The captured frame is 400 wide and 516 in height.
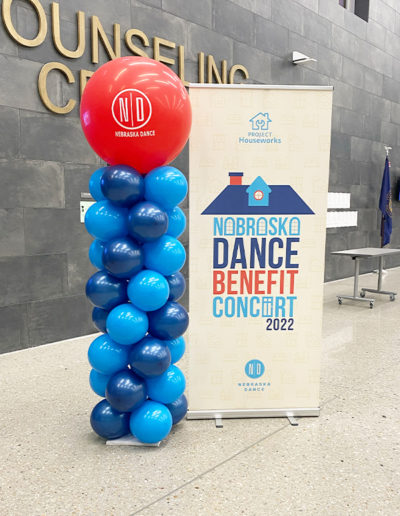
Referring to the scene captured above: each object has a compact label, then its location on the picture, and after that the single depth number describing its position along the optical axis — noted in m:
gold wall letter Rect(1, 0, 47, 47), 3.55
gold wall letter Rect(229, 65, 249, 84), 5.46
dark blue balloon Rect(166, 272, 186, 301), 2.42
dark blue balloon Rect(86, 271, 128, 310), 2.29
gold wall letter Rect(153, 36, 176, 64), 4.63
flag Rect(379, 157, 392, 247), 8.18
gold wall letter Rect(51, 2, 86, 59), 3.85
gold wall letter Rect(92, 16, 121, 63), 4.13
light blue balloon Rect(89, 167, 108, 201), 2.38
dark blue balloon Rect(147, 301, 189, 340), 2.32
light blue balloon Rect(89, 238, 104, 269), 2.40
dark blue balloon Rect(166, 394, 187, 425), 2.50
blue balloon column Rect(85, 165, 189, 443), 2.22
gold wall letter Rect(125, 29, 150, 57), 4.40
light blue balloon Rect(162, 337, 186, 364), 2.49
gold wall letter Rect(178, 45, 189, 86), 4.88
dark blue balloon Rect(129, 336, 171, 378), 2.26
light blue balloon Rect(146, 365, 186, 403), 2.37
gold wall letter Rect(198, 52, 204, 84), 5.07
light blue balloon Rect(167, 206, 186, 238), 2.42
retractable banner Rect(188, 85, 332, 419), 2.48
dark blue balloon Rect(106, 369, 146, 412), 2.27
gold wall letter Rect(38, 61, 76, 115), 3.84
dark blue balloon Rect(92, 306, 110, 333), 2.39
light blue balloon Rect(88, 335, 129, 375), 2.30
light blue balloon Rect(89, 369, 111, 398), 2.43
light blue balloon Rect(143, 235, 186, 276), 2.29
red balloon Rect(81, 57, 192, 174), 2.12
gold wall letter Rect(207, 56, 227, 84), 5.18
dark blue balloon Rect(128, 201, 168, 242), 2.18
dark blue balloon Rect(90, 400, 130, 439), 2.37
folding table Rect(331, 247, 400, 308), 5.76
